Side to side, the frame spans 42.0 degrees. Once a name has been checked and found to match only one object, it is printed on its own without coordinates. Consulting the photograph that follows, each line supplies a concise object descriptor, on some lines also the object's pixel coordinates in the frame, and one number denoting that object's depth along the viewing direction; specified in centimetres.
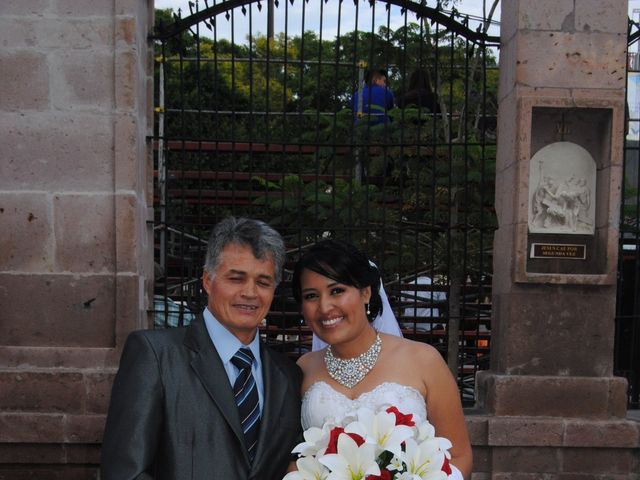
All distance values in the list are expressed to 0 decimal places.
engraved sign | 569
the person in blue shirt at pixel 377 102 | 650
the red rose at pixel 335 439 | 259
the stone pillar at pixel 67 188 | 551
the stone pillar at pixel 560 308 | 556
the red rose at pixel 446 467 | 271
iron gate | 586
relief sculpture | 568
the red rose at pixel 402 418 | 273
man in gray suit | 290
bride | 340
